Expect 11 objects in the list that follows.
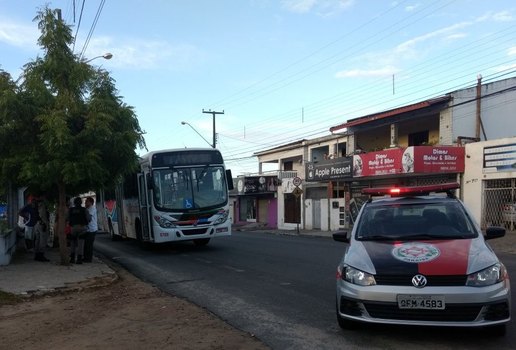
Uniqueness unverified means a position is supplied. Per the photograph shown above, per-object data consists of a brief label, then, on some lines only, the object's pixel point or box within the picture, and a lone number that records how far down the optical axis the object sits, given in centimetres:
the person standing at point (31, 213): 1327
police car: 517
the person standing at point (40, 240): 1334
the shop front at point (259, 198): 4184
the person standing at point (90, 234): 1348
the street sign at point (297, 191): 3100
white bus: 1583
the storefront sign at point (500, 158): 2169
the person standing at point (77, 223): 1308
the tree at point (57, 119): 1109
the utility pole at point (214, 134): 4617
